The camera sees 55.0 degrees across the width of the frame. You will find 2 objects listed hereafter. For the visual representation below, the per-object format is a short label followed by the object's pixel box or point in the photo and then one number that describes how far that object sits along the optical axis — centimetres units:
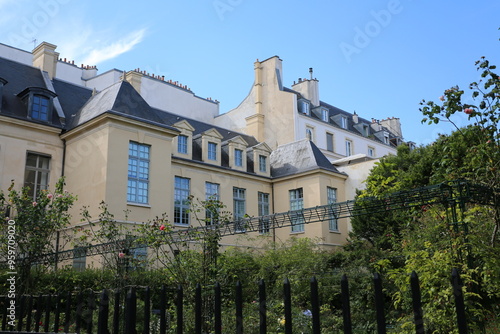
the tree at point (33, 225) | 939
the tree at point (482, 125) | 673
